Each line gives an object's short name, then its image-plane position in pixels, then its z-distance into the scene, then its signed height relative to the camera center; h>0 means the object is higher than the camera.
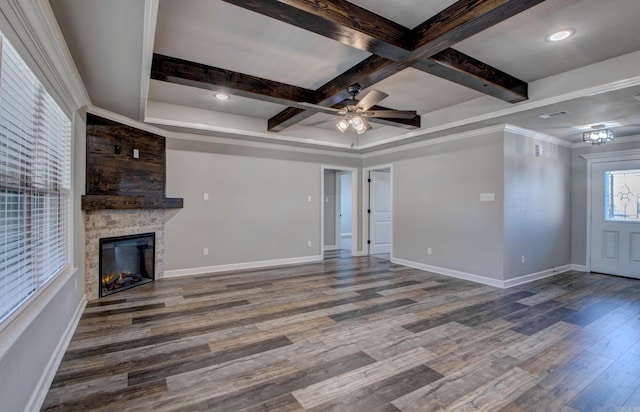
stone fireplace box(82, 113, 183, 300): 3.91 +0.15
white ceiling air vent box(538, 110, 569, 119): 4.00 +1.19
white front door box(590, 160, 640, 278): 5.34 -0.22
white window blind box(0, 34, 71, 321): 1.64 +0.15
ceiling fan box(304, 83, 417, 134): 3.39 +1.09
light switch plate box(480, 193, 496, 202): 4.76 +0.13
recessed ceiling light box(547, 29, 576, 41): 2.70 +1.49
